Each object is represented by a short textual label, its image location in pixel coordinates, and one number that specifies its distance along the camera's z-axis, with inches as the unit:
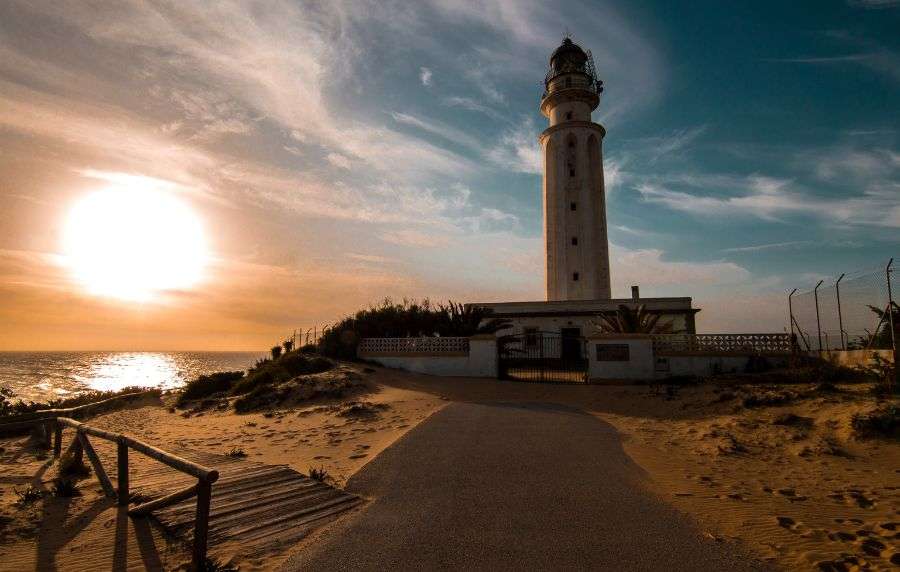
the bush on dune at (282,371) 781.3
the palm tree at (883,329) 483.0
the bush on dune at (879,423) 350.0
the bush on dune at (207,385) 872.9
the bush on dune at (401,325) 887.1
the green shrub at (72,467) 326.0
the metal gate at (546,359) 811.4
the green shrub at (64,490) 278.2
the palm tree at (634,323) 804.6
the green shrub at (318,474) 280.4
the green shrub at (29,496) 266.8
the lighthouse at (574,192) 1302.9
